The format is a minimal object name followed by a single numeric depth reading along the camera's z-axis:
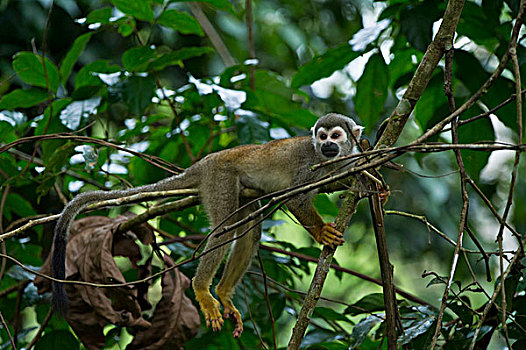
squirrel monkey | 3.33
